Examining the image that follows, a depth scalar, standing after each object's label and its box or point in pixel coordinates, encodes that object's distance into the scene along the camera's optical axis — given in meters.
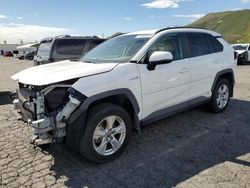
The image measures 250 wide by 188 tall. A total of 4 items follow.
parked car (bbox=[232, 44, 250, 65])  14.04
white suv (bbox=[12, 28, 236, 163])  2.48
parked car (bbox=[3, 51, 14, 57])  42.38
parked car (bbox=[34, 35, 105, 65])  6.93
